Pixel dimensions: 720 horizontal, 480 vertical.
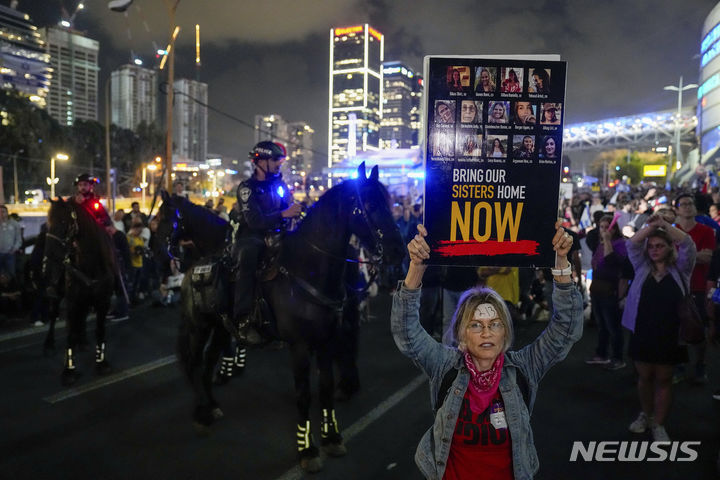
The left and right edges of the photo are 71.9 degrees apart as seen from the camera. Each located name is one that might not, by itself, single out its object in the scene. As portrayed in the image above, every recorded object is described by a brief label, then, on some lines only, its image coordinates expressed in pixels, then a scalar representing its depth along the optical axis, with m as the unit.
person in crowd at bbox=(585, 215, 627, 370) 6.93
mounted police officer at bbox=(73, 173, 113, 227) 6.61
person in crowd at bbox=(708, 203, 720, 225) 9.64
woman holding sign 2.25
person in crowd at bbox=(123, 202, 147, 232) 12.20
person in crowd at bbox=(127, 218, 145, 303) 11.55
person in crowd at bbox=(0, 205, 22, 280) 9.77
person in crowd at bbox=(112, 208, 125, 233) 12.75
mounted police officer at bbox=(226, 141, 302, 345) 4.79
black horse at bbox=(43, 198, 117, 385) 6.32
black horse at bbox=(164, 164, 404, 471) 4.37
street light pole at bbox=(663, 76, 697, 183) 39.12
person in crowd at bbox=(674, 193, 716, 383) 6.38
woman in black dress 4.62
